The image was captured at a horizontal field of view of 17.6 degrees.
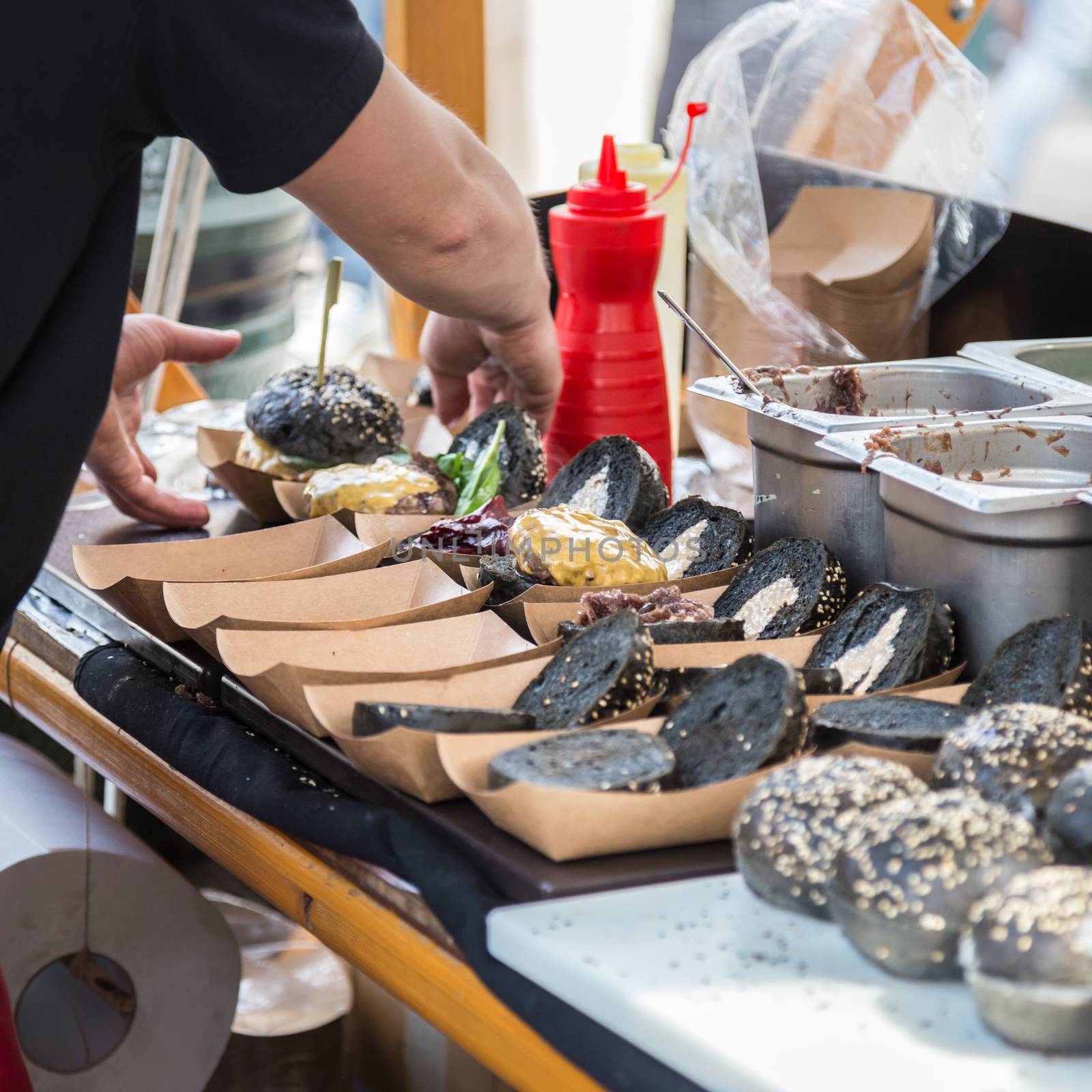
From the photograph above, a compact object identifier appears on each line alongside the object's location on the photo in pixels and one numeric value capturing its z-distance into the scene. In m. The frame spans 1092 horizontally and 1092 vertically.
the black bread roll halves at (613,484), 2.40
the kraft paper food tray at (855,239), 2.75
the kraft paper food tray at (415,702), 2.04
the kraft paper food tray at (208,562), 2.30
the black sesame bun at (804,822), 1.93
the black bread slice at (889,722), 2.03
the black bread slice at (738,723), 2.02
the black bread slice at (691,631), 2.18
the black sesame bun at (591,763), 1.99
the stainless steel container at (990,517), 2.12
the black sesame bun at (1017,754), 1.95
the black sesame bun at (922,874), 1.89
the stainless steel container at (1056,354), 2.45
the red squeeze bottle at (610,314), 2.53
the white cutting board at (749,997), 1.85
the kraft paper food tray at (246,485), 2.57
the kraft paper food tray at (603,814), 1.97
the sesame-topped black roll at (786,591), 2.23
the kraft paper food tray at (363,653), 2.12
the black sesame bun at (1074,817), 1.92
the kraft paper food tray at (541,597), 2.23
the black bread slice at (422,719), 2.05
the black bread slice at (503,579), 2.28
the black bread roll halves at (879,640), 2.14
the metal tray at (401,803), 1.98
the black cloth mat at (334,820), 1.91
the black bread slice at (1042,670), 2.06
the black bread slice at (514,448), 2.52
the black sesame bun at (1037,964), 1.84
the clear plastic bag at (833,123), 2.69
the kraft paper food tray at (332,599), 2.24
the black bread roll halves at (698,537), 2.34
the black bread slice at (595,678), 2.10
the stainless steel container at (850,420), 2.28
